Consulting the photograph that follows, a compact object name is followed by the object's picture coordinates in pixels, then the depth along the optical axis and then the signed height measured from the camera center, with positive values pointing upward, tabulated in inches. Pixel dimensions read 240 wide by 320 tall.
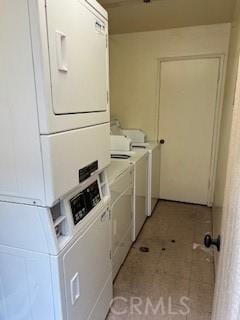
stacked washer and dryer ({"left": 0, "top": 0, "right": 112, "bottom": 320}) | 33.5 -8.5
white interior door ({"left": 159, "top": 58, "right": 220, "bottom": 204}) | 126.0 -14.0
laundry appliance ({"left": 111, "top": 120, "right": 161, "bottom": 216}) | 117.6 -26.4
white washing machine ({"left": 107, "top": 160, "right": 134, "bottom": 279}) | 73.9 -36.1
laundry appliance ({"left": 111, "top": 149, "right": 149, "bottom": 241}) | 96.8 -34.9
